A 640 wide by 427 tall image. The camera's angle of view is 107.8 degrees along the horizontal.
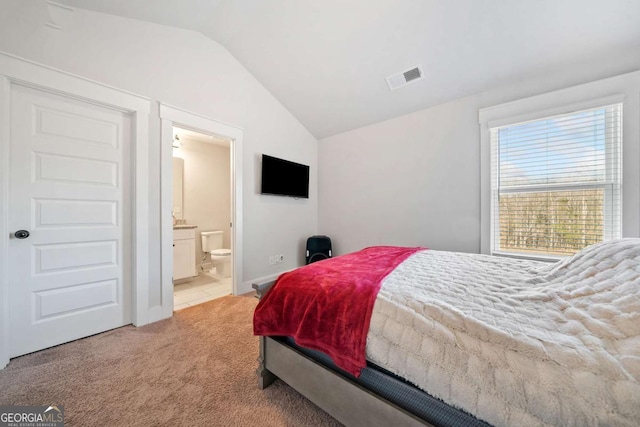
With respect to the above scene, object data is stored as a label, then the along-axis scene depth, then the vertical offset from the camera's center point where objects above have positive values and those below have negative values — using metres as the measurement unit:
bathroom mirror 4.00 +0.44
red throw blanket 1.03 -0.49
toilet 3.94 -0.67
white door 1.76 -0.07
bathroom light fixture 3.84 +1.15
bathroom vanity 3.40 -0.63
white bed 0.62 -0.42
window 2.11 +0.29
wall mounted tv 3.30 +0.52
